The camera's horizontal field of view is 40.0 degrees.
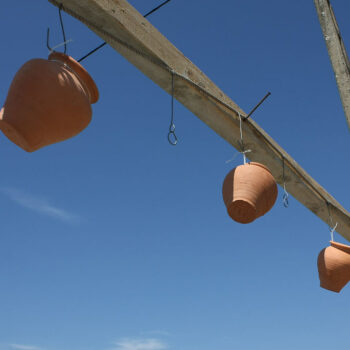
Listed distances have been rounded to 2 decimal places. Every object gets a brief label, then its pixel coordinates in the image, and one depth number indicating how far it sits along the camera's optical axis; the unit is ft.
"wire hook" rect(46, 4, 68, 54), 4.61
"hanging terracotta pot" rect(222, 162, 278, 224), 5.61
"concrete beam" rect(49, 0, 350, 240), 5.32
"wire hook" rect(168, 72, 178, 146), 5.87
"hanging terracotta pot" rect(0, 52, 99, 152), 4.01
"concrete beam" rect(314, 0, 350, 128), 7.25
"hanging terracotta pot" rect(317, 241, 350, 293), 7.40
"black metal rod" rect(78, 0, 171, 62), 5.96
